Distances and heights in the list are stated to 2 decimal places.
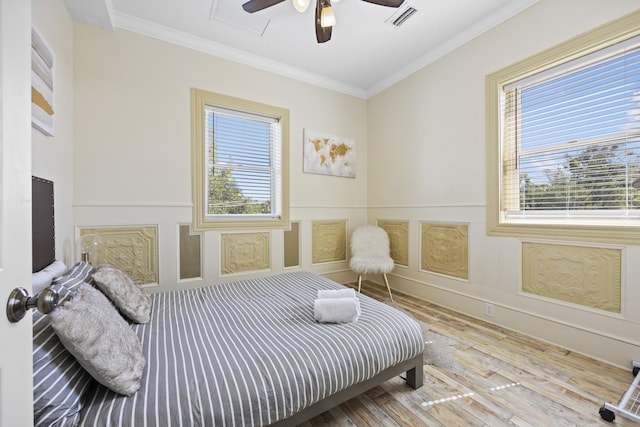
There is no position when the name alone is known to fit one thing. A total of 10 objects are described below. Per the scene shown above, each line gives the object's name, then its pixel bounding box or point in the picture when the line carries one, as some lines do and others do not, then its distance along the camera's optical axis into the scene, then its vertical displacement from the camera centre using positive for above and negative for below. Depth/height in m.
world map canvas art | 3.59 +0.84
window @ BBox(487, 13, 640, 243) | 1.88 +0.60
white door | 0.57 +0.02
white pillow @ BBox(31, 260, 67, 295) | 1.35 -0.36
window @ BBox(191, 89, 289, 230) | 2.89 +0.60
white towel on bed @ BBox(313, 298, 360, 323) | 1.63 -0.62
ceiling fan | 1.93 +1.55
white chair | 3.35 -0.47
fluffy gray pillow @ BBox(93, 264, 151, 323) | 1.57 -0.51
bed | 0.94 -0.71
